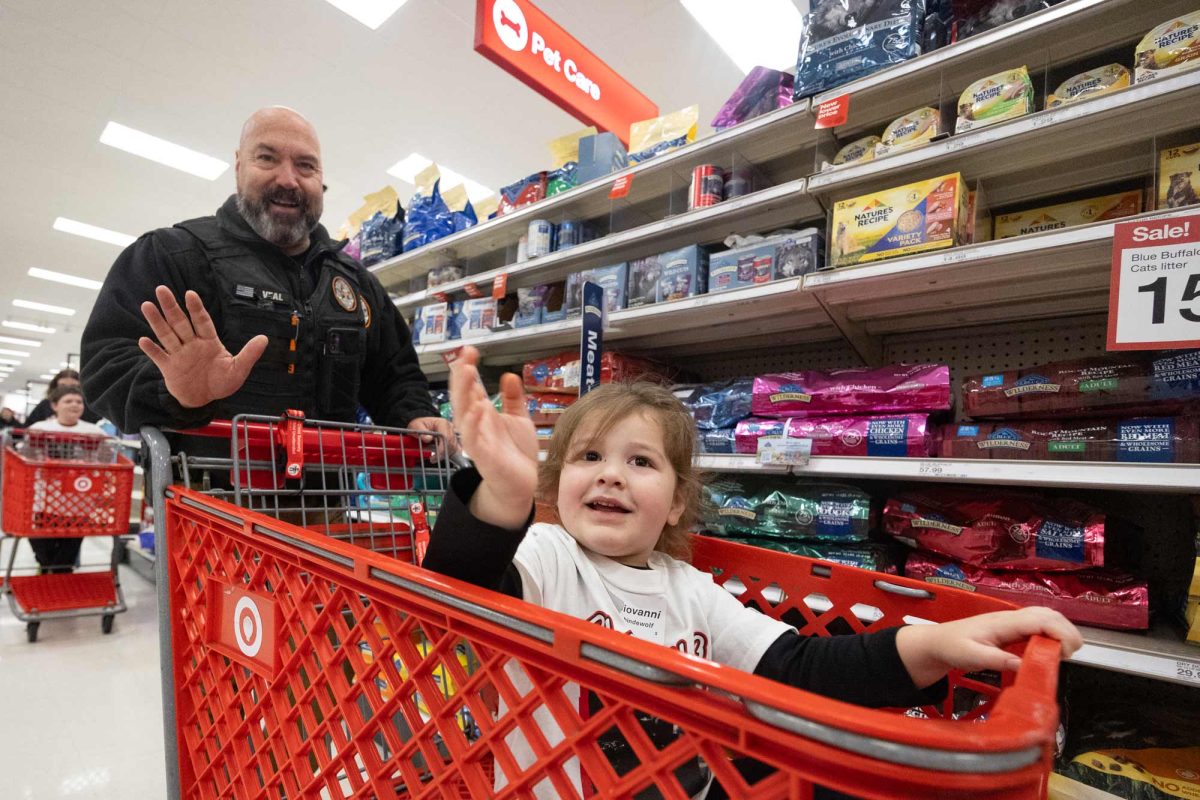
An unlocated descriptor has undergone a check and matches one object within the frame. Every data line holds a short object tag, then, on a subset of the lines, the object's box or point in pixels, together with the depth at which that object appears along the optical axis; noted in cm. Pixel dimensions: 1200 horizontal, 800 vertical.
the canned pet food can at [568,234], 263
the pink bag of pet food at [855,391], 167
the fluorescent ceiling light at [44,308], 1195
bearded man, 99
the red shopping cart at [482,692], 32
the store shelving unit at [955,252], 132
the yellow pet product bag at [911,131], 164
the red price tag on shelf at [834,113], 167
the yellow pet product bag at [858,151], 179
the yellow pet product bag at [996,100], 148
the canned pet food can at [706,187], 207
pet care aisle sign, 261
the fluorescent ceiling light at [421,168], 583
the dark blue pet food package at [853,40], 167
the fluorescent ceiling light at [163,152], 552
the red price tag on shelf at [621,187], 225
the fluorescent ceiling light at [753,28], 365
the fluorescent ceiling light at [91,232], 770
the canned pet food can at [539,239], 266
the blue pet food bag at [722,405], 201
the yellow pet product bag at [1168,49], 127
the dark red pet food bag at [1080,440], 131
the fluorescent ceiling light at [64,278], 987
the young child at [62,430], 372
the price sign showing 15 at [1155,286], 113
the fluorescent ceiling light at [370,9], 375
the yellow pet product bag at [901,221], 152
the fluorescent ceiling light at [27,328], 1384
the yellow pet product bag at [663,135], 227
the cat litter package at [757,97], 204
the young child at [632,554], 62
